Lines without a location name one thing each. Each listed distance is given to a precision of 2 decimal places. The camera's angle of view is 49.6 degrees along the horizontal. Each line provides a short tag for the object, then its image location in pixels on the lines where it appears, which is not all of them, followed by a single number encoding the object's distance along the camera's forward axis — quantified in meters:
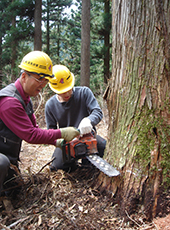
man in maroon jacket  2.01
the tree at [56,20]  20.78
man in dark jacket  2.87
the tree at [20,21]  11.23
